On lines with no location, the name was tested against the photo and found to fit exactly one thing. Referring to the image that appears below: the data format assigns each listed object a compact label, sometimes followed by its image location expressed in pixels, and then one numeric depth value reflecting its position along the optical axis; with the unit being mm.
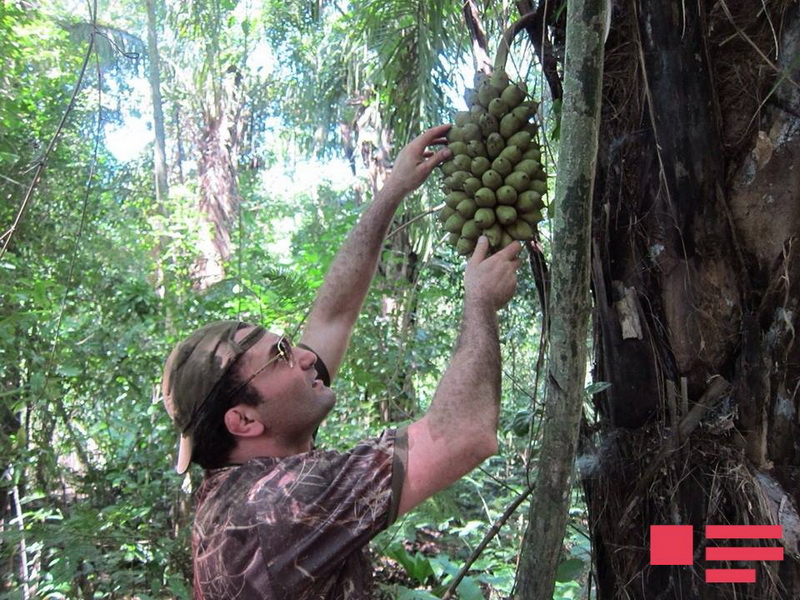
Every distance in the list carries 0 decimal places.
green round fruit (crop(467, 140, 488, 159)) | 1542
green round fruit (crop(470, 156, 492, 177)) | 1518
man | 1394
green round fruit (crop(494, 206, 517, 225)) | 1479
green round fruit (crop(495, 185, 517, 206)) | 1474
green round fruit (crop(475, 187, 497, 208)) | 1487
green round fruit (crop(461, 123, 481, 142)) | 1555
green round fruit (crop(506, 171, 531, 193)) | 1462
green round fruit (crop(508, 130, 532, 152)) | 1504
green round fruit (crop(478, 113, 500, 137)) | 1534
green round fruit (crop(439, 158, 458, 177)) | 1602
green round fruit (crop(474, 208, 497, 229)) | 1503
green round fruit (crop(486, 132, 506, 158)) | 1520
